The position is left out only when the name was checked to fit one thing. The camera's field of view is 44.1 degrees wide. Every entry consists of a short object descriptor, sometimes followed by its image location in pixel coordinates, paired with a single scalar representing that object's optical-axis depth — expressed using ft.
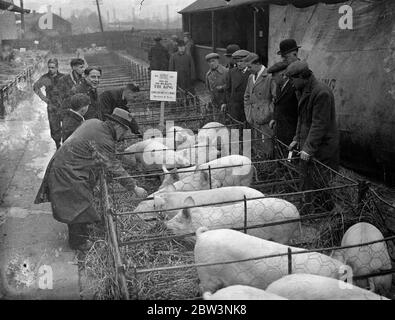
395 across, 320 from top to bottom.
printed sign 31.19
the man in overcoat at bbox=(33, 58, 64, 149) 28.53
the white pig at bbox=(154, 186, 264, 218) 17.54
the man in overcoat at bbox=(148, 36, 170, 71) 54.54
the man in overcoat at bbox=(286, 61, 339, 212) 17.83
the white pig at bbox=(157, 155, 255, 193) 19.76
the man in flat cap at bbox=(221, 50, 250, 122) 26.71
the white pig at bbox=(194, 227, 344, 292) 12.47
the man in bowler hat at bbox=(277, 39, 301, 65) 22.22
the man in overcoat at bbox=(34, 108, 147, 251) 18.39
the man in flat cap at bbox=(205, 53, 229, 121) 31.55
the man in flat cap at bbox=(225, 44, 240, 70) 32.95
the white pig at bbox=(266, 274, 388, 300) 10.70
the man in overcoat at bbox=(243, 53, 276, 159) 24.57
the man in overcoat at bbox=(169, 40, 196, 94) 45.39
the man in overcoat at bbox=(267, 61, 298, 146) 21.35
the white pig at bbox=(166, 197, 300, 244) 15.85
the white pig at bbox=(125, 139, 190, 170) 23.04
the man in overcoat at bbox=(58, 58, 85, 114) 28.22
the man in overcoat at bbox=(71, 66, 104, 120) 25.65
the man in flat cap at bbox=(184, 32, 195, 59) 53.01
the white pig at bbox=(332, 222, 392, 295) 13.20
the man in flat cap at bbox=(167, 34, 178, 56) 58.97
